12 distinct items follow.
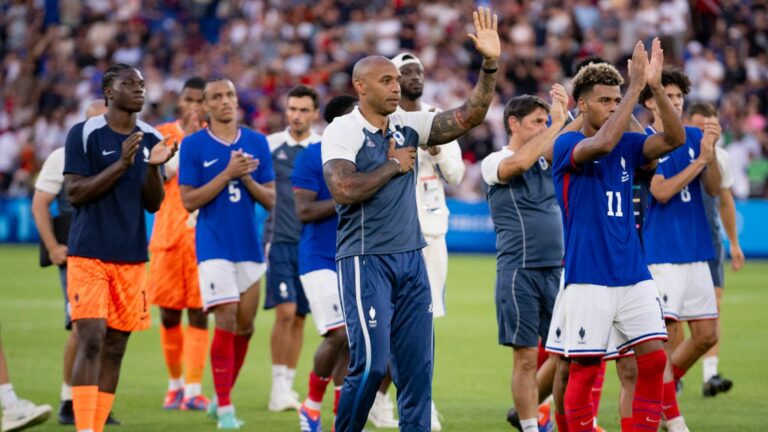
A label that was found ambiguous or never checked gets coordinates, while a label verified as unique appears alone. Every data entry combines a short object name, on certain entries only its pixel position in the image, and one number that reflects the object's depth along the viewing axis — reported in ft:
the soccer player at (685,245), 64.28
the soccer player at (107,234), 55.57
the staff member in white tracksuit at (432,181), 66.13
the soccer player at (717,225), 72.69
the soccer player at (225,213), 66.85
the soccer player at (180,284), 72.90
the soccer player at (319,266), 62.59
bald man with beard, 48.83
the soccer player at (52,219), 66.44
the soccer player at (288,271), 73.82
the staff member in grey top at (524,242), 58.65
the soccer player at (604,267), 50.14
